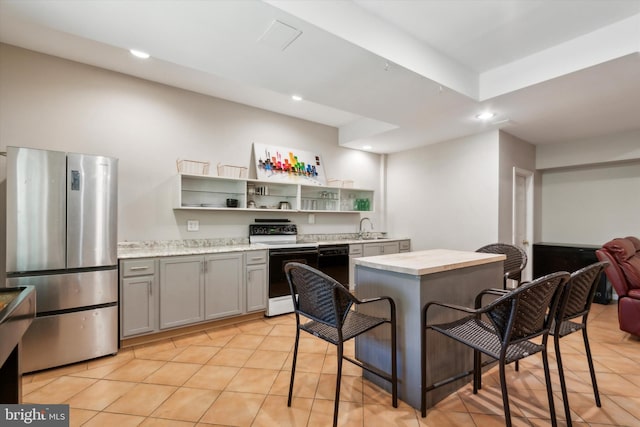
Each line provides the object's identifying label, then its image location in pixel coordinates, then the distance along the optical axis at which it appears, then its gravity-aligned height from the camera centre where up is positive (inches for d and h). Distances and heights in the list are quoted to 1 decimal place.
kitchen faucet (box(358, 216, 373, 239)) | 214.2 -10.9
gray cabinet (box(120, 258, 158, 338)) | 110.5 -31.8
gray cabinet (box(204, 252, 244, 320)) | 128.6 -31.7
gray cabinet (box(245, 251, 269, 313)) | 139.4 -31.7
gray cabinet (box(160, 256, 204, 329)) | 118.6 -31.6
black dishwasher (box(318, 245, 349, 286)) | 164.9 -26.9
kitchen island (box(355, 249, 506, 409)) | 74.5 -23.0
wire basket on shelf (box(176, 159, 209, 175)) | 142.9 +22.8
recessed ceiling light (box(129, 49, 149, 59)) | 92.6 +55.5
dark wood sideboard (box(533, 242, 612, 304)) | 172.7 -27.6
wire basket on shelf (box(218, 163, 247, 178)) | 155.6 +22.2
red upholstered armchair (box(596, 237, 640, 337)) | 116.0 -25.6
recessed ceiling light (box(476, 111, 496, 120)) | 139.8 +47.3
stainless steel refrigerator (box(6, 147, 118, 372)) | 92.7 -12.0
